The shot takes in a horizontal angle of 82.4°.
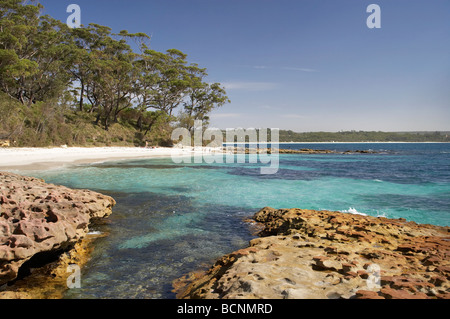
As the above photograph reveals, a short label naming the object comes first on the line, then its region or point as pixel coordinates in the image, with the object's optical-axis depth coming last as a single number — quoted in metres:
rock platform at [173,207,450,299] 2.91
